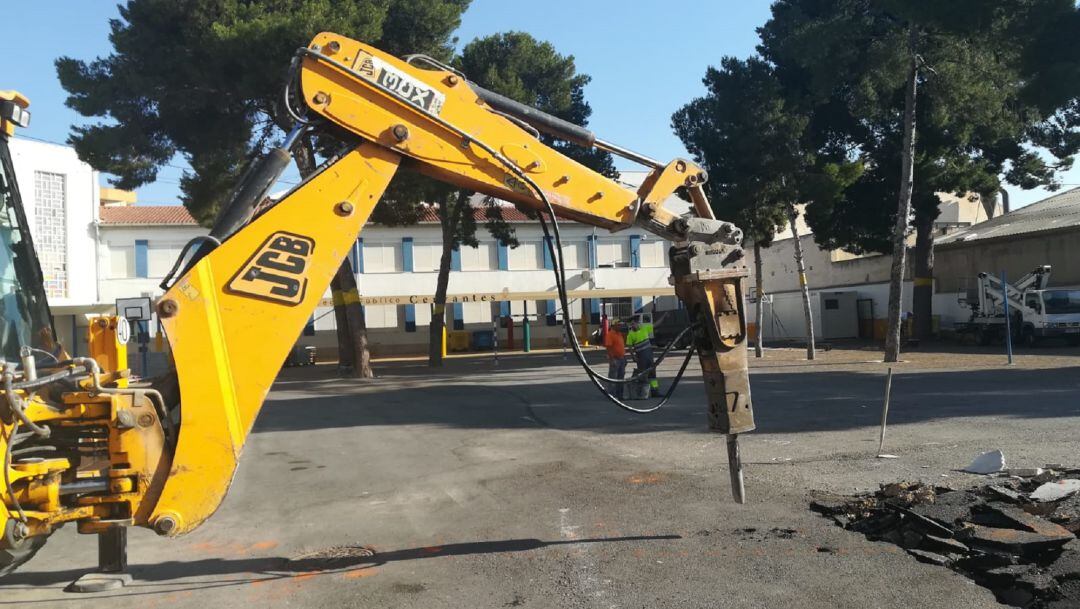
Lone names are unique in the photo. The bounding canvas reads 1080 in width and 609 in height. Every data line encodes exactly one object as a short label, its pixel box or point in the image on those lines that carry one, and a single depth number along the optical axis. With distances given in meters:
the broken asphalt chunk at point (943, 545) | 6.01
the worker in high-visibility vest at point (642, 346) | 16.55
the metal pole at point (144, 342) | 15.20
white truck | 30.64
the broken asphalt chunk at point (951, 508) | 6.67
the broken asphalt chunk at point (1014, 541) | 5.77
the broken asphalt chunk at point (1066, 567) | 5.31
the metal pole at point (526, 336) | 42.59
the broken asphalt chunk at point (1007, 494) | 7.11
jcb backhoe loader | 4.82
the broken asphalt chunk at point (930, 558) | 5.87
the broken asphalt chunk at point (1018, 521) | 5.98
